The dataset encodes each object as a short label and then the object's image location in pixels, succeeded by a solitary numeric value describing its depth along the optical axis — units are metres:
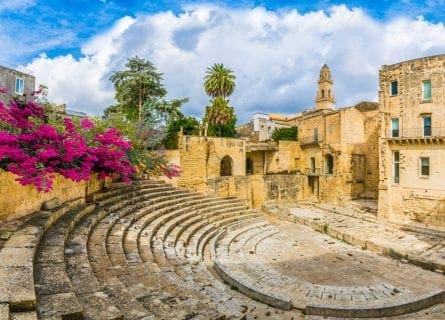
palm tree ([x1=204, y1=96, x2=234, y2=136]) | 32.62
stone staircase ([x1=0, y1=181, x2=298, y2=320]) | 4.41
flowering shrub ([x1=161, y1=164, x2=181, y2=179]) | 18.43
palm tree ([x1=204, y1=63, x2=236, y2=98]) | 36.38
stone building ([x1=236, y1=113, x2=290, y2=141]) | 44.38
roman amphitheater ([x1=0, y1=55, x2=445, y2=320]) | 5.58
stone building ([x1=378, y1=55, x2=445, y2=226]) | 20.59
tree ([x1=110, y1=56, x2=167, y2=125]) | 30.52
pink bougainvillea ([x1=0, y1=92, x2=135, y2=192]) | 7.68
